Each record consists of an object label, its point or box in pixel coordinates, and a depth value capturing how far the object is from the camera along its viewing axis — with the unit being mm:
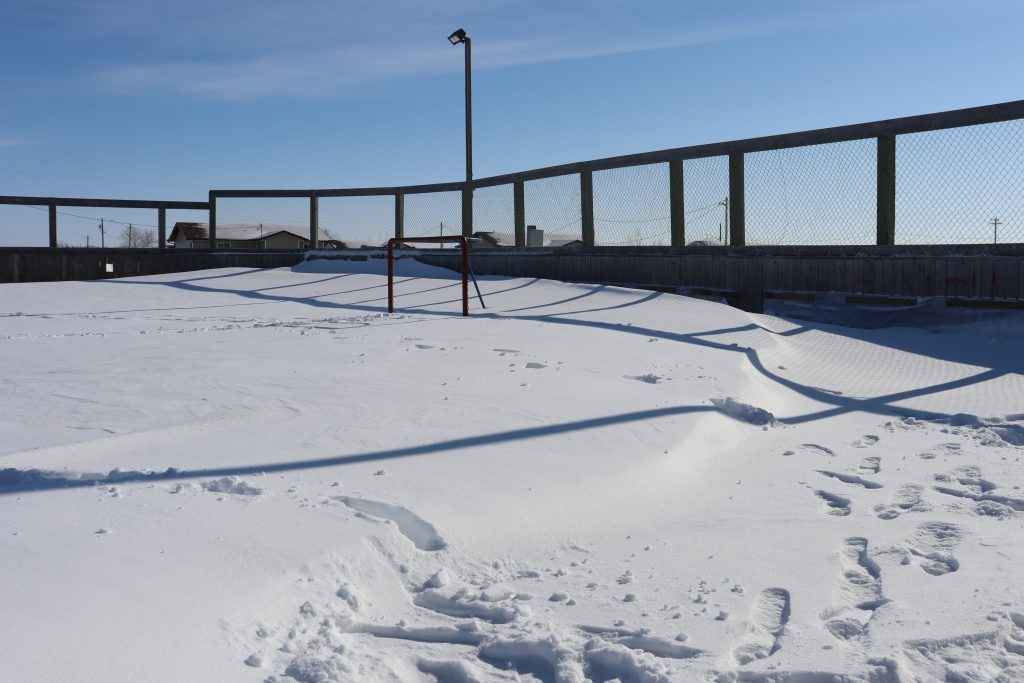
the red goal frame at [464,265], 10172
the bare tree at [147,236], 34550
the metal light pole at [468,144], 14961
